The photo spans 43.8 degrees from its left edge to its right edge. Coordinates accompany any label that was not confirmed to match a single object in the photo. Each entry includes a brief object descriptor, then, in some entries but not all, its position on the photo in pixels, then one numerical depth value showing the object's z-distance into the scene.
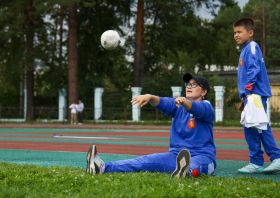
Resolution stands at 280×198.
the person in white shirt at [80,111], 21.86
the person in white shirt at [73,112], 21.75
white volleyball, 5.70
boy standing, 4.75
